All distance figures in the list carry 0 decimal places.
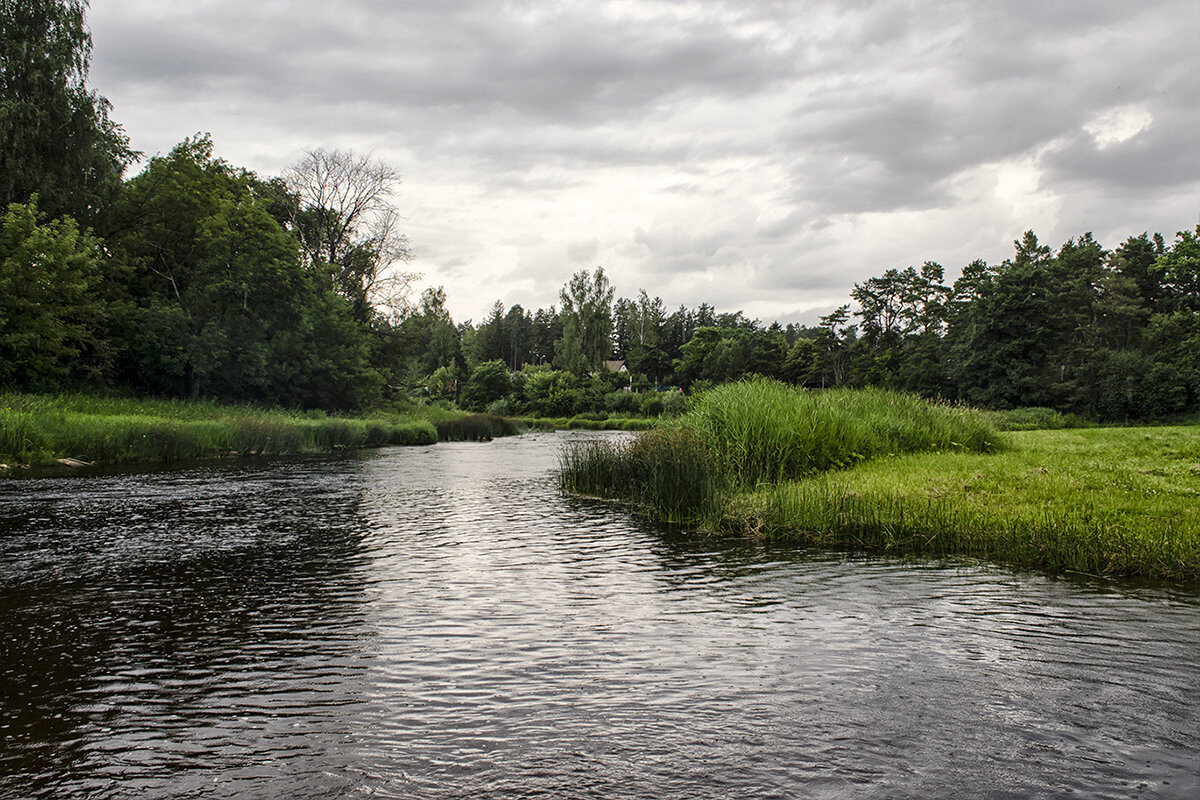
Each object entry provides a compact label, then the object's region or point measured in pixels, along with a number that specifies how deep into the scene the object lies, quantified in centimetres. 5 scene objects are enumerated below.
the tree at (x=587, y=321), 8894
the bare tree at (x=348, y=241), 4697
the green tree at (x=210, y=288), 3538
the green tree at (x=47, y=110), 2995
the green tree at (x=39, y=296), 2658
